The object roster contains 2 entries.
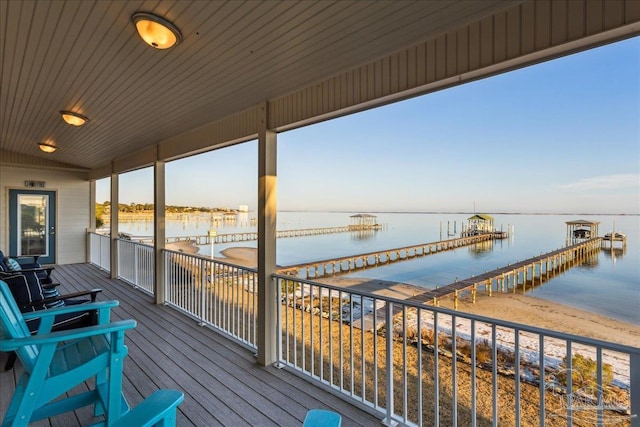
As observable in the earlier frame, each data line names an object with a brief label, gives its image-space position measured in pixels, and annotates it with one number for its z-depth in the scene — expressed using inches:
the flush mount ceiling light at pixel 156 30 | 70.9
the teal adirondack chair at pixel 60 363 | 60.6
